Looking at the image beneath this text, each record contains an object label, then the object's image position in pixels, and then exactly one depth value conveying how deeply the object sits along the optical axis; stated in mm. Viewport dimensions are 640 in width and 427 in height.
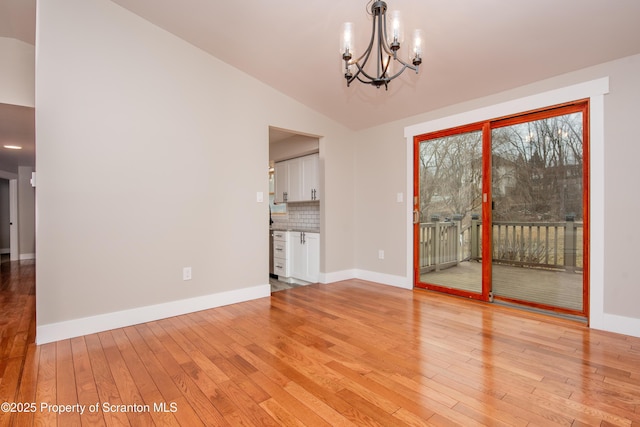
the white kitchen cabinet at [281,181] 5559
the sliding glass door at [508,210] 2916
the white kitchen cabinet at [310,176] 4836
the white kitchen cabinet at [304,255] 4602
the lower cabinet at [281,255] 4980
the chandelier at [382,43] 1817
